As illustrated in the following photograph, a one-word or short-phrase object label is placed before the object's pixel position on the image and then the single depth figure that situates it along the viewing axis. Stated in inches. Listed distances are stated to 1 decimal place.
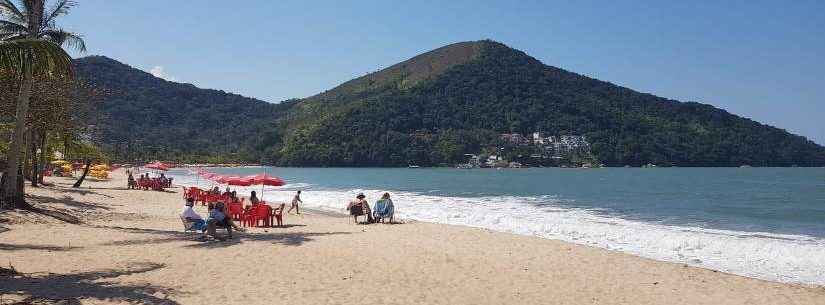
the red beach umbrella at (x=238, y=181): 844.0
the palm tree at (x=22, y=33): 546.9
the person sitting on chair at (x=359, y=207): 674.8
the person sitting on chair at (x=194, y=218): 477.1
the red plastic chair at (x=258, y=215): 597.0
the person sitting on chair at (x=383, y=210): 684.1
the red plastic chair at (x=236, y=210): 615.3
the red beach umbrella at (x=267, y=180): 804.6
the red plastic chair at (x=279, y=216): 616.1
